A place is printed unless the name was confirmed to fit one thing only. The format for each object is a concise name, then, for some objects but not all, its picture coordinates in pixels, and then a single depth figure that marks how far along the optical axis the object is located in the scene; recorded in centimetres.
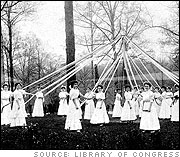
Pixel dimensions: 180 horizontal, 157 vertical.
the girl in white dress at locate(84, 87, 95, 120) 1412
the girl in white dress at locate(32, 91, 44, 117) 1535
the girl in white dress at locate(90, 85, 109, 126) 1153
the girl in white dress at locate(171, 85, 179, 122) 1334
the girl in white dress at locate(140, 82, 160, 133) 962
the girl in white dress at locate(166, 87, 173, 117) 1428
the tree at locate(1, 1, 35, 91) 2108
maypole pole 1069
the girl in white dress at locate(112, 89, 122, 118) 1493
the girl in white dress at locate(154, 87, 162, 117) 1550
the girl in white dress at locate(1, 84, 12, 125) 1238
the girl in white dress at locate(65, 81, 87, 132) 978
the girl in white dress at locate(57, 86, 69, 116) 1470
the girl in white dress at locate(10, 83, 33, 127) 1109
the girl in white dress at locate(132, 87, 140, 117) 1445
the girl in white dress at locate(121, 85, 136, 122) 1262
